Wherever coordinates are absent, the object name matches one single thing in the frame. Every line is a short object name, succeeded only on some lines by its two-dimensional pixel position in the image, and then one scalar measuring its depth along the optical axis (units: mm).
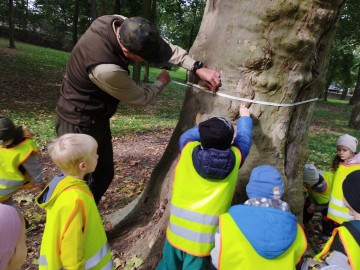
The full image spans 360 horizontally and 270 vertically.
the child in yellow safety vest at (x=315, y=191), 3484
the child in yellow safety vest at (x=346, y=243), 1826
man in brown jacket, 2445
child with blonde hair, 2008
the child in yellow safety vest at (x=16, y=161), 2945
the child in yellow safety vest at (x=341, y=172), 3369
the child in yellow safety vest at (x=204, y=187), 2146
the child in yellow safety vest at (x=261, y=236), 1894
